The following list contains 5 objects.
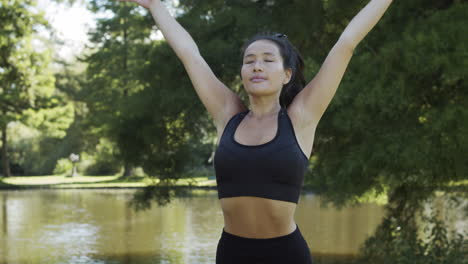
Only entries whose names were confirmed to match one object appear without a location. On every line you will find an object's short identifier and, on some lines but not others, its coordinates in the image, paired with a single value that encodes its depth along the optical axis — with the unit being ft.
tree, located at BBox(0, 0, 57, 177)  77.97
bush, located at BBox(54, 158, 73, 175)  106.63
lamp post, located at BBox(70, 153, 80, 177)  102.63
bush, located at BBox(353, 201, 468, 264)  22.71
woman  6.22
